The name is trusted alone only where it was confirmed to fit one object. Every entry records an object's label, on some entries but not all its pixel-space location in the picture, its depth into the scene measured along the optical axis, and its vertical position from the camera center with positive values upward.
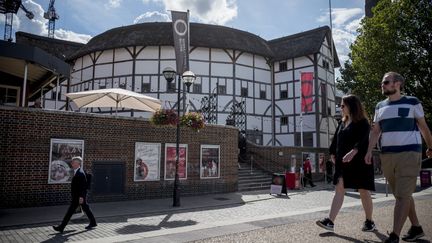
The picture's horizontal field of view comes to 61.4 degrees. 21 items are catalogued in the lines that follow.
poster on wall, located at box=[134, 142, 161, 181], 13.48 -0.17
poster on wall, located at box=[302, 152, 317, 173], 23.27 +0.00
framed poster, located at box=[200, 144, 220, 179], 15.47 -0.21
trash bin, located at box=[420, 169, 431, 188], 18.41 -1.02
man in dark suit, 7.73 -0.77
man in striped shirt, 4.56 +0.19
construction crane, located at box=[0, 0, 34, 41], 30.99 +12.94
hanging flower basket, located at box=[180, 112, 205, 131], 13.44 +1.36
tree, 24.17 +7.48
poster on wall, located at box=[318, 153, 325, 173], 24.16 -0.30
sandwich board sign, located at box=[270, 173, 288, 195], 15.58 -1.17
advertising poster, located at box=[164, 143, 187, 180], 14.27 -0.17
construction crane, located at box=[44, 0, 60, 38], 51.97 +19.84
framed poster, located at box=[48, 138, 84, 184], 11.50 -0.07
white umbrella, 14.12 +2.36
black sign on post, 15.45 +5.27
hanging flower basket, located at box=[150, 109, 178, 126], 12.77 +1.36
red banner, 30.22 +5.55
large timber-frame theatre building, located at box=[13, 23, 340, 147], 28.62 +7.10
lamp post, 11.80 +2.75
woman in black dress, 5.34 -0.06
